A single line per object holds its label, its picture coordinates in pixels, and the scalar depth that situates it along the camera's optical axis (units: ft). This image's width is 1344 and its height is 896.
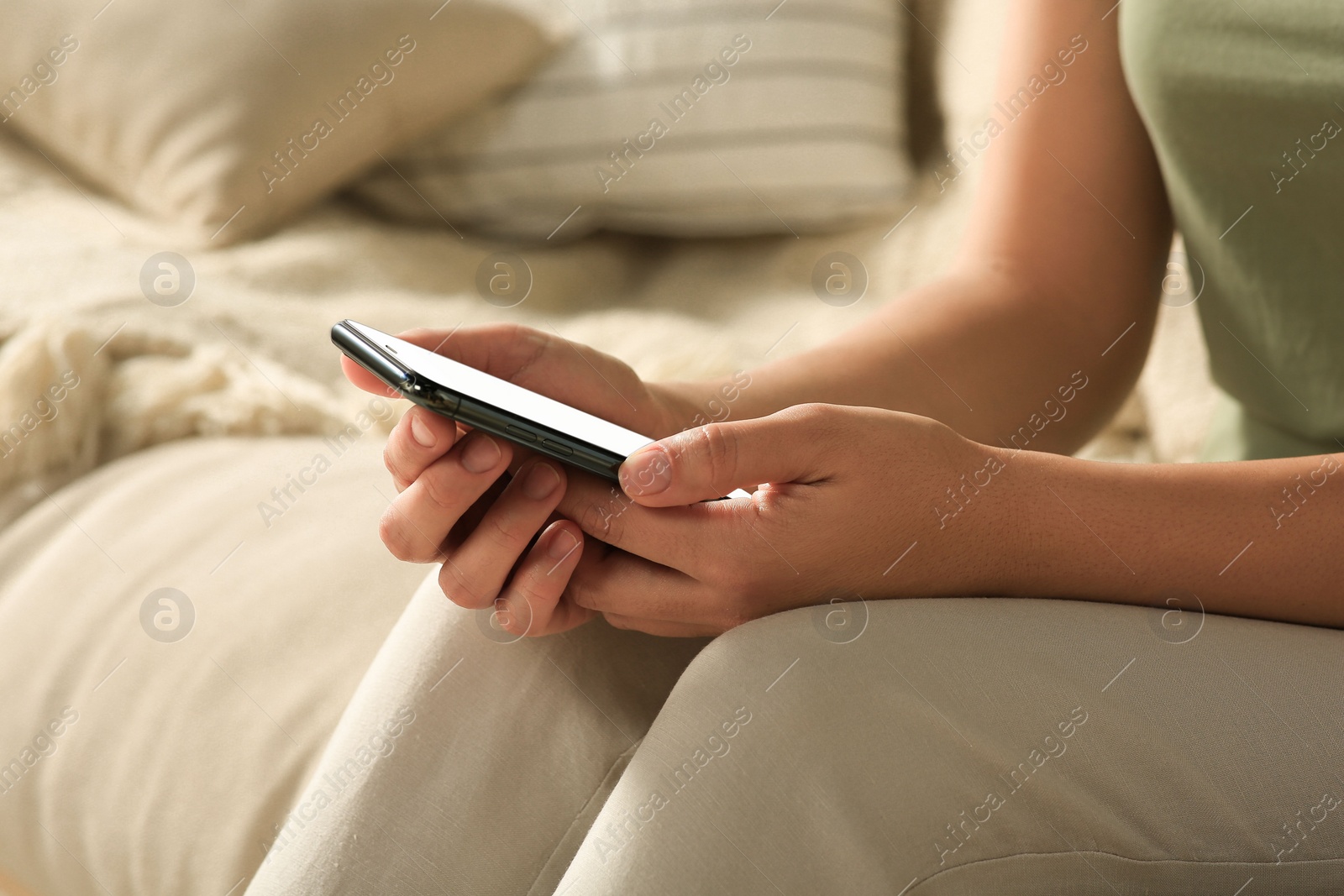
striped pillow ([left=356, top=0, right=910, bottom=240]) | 5.28
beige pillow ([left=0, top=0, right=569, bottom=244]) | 5.32
